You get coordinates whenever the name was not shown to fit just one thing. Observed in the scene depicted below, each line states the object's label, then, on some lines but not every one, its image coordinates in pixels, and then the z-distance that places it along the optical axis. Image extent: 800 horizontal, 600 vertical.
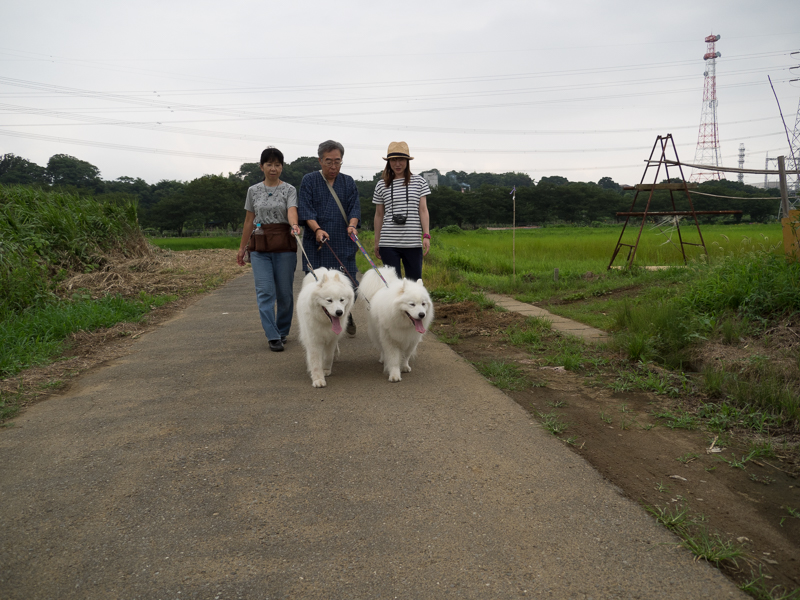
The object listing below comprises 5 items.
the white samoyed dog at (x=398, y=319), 4.47
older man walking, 5.35
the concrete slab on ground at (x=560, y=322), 6.15
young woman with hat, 5.34
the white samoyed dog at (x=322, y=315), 4.40
